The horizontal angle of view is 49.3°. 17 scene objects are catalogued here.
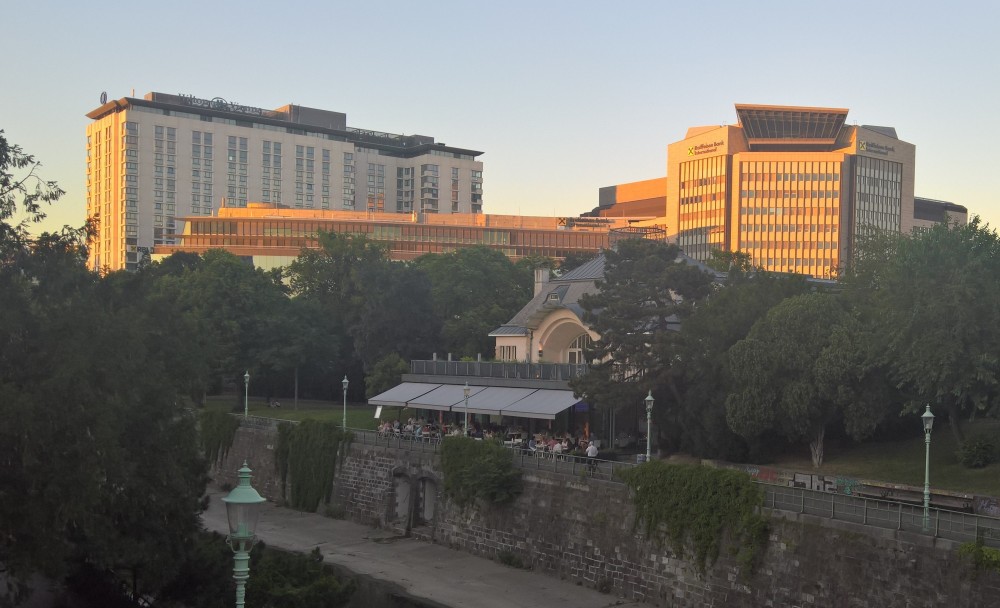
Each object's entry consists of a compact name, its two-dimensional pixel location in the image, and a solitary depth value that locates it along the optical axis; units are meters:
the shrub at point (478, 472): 41.44
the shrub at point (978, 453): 38.31
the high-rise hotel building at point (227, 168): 169.25
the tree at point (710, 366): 44.34
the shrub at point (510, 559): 40.31
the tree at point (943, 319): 38.41
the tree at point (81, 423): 23.05
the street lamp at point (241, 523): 15.61
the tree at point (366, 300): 74.50
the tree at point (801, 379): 41.53
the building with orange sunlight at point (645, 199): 190.12
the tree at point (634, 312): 46.00
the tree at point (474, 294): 74.06
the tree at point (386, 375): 66.75
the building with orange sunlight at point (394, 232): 138.75
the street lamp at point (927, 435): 27.21
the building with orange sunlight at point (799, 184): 155.50
